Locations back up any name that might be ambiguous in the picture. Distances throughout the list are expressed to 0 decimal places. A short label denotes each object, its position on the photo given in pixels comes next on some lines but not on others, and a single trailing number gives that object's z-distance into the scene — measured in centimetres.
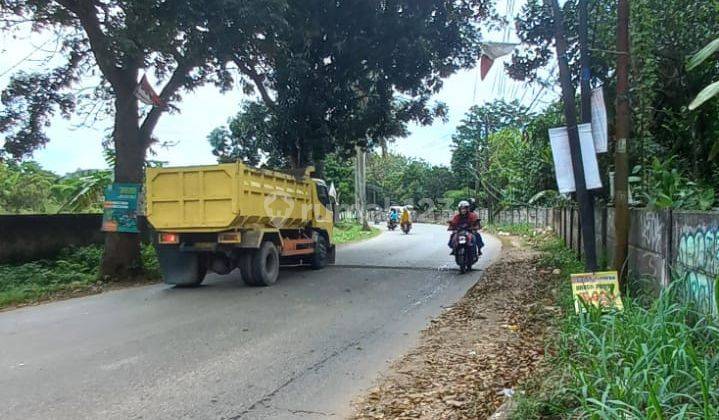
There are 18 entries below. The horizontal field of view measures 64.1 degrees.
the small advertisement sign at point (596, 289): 592
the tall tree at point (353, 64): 1469
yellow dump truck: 1042
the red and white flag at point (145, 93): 1183
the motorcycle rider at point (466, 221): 1322
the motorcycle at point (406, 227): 3328
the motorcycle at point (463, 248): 1303
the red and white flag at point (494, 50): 845
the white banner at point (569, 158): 777
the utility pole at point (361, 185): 3556
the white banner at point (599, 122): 761
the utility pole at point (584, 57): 787
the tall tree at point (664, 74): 817
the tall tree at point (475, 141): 4447
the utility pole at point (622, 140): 707
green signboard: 1266
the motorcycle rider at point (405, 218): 3341
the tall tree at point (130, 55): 973
